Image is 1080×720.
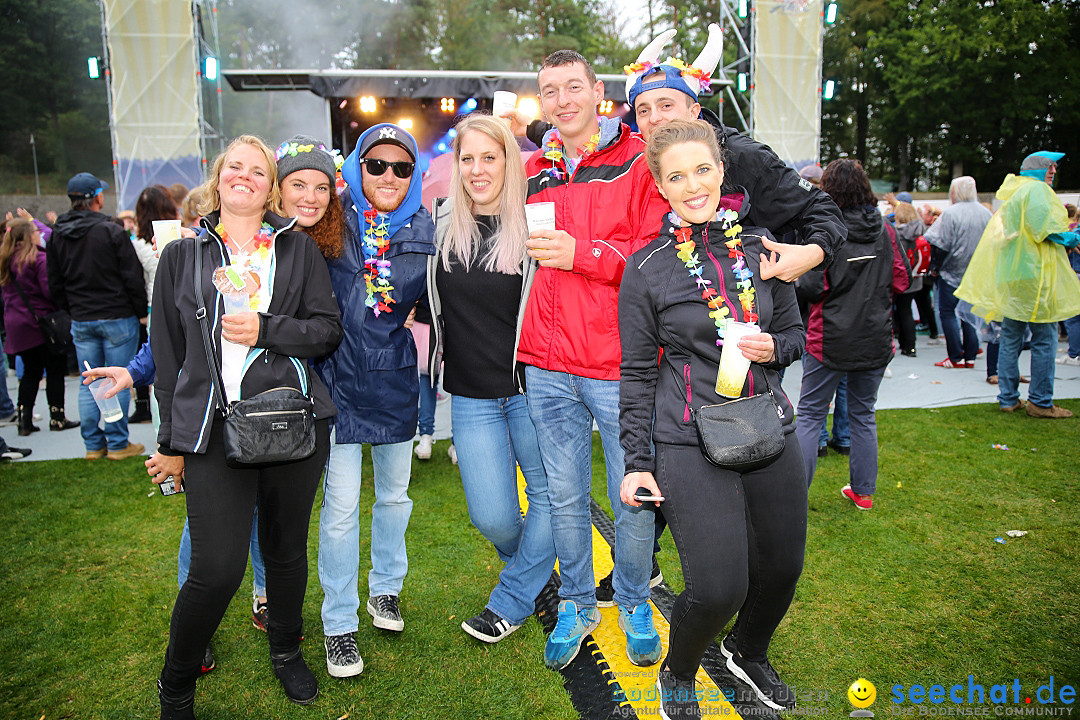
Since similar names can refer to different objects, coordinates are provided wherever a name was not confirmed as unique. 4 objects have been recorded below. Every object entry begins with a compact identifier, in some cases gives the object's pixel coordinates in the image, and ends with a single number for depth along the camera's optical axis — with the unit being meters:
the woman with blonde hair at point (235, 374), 2.43
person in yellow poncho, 6.05
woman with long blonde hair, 2.91
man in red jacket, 2.71
